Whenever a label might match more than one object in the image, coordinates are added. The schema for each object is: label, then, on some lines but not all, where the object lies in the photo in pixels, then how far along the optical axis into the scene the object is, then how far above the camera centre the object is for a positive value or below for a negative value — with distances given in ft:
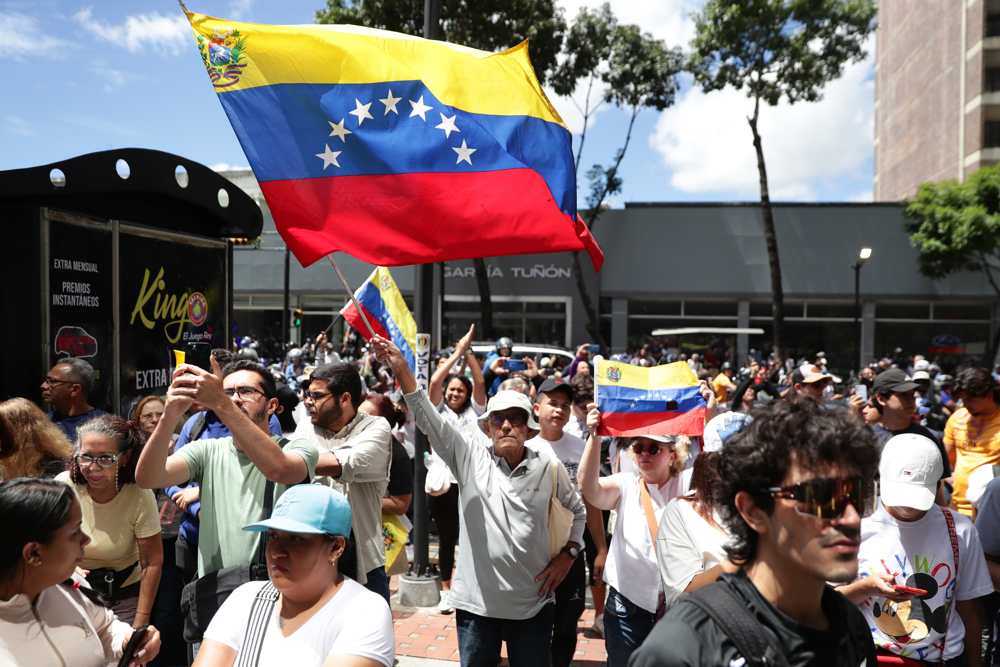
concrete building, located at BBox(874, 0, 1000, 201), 110.63 +42.02
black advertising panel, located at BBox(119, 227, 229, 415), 19.67 +0.48
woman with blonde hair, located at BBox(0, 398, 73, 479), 12.28 -2.26
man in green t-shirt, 8.71 -2.02
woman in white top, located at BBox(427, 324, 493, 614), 21.11 -3.10
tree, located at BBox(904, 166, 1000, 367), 87.81 +12.95
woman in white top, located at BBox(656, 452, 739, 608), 9.21 -2.86
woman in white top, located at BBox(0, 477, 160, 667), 7.29 -2.76
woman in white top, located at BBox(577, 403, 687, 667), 11.91 -3.56
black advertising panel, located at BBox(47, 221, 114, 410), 16.93 +0.49
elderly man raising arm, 11.57 -3.50
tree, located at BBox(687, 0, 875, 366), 79.30 +32.80
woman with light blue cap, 7.47 -3.18
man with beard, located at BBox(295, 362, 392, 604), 12.60 -2.23
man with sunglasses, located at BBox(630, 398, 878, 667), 5.24 -1.76
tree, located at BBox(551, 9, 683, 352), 82.94 +31.56
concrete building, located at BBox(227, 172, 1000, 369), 98.22 +5.50
